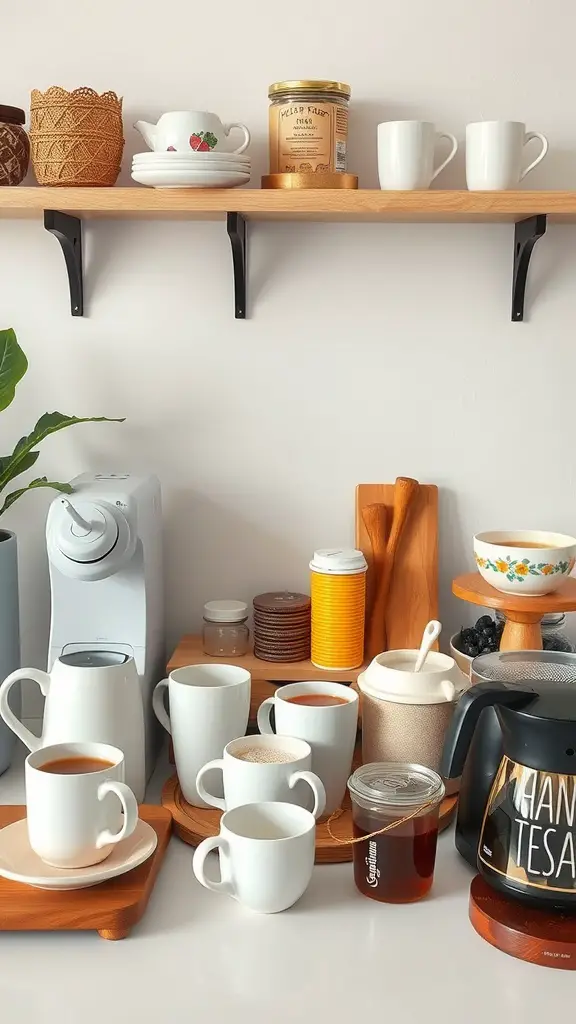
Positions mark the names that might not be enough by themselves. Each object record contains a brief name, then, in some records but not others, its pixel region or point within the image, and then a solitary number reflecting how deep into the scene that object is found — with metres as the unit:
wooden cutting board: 1.50
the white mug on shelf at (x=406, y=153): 1.29
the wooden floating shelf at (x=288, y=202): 1.28
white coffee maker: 1.24
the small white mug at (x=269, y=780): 1.09
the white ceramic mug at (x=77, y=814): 1.01
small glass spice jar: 1.42
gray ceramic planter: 1.33
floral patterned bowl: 1.27
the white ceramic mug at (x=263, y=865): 1.01
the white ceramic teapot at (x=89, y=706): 1.18
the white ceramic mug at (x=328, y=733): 1.18
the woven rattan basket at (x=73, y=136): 1.28
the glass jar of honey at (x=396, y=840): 1.06
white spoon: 1.21
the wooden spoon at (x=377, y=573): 1.47
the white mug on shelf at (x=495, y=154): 1.29
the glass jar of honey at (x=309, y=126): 1.32
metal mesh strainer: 1.08
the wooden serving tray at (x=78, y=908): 0.99
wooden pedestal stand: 1.26
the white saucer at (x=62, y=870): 1.01
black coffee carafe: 0.97
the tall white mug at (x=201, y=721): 1.21
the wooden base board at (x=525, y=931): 0.95
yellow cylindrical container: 1.38
